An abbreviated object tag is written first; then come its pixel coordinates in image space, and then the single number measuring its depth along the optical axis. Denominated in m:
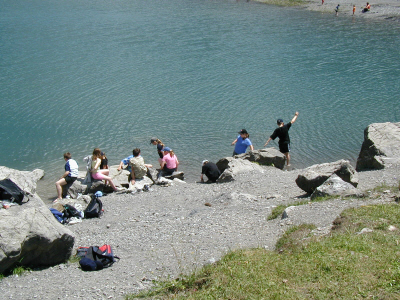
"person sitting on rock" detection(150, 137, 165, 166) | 20.61
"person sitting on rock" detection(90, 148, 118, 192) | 17.59
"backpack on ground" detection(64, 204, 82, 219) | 14.66
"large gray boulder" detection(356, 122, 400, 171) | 17.14
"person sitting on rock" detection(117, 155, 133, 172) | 19.91
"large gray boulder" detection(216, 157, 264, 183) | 17.50
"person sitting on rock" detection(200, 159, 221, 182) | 18.17
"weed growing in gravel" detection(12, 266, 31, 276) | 10.51
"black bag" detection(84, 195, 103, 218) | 14.73
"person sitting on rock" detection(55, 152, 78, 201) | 17.73
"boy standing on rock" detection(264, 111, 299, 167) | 20.12
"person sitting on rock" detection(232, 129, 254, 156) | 20.16
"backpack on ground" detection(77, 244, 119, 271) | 10.48
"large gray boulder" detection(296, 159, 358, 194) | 13.43
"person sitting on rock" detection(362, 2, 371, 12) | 63.30
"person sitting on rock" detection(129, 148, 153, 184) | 18.16
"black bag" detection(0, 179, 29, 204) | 11.33
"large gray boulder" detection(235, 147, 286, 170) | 19.48
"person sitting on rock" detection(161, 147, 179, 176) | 19.56
